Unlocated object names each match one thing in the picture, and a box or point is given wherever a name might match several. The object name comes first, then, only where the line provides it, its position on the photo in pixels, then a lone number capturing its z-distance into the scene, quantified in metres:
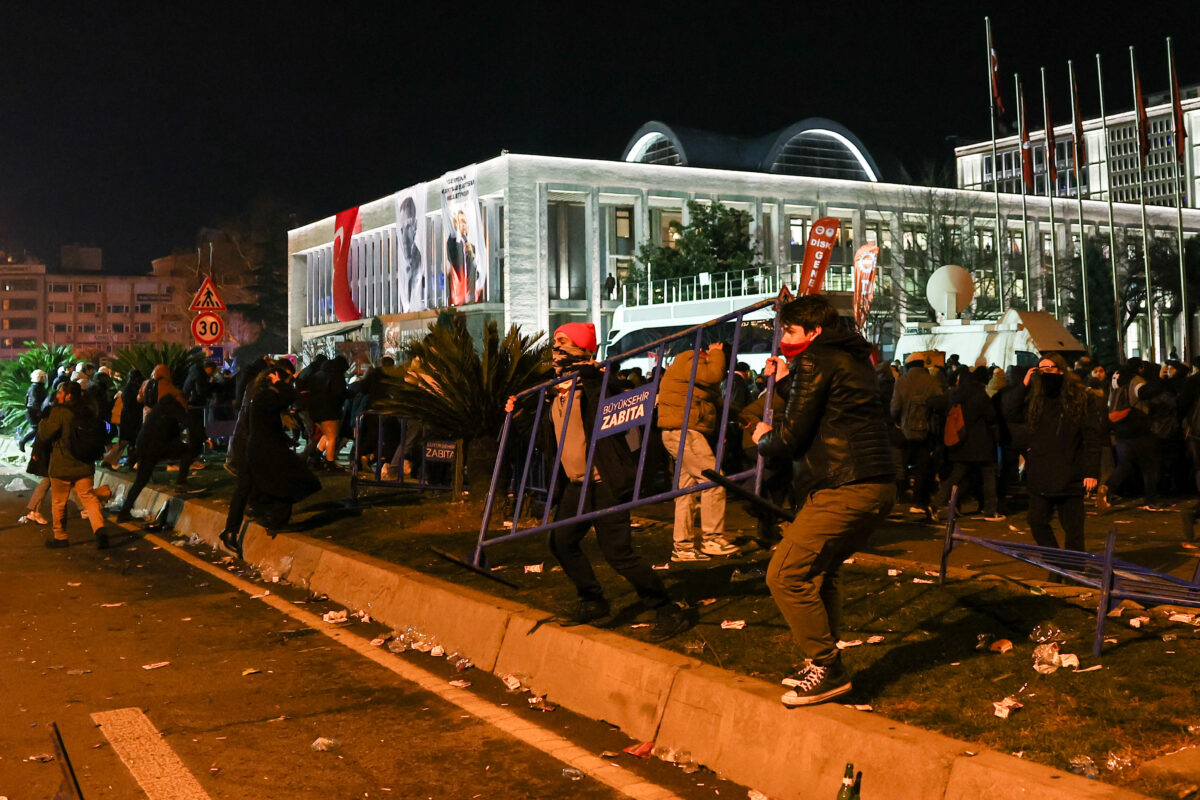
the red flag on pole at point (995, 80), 40.69
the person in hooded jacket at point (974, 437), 12.44
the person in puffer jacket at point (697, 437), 9.70
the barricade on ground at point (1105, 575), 5.83
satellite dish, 29.81
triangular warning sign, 19.24
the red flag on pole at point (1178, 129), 37.31
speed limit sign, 19.34
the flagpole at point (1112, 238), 37.12
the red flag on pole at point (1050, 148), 41.28
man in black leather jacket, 5.17
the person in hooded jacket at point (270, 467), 11.59
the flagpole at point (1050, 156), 41.38
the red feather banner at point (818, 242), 24.58
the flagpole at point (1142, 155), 37.31
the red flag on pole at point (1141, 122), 37.75
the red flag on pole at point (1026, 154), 40.53
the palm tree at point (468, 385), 11.95
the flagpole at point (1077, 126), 39.44
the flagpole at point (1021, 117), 40.87
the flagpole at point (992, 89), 39.81
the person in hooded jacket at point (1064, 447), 8.29
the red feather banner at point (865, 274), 29.92
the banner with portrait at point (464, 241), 54.16
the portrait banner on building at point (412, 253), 59.88
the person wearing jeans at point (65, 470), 12.26
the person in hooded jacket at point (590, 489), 6.82
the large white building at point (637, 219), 54.41
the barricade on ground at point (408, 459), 12.60
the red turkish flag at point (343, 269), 70.06
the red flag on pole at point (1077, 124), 39.47
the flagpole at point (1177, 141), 37.19
